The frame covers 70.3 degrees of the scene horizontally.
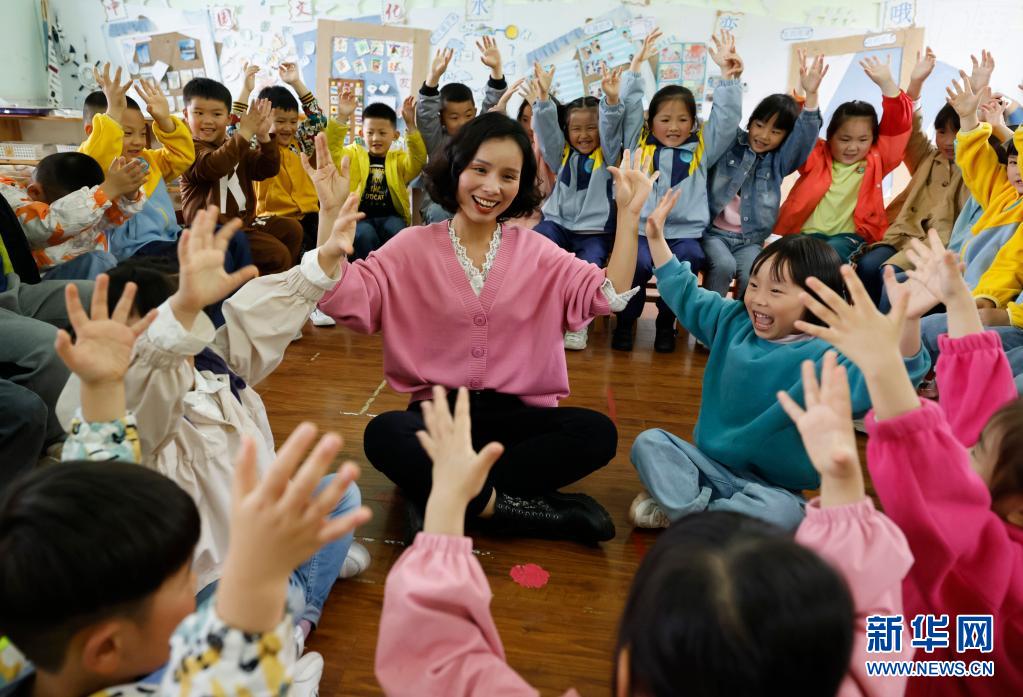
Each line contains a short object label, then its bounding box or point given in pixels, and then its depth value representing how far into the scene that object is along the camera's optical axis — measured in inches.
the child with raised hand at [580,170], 134.2
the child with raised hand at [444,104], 134.9
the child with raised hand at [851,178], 130.6
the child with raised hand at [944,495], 34.6
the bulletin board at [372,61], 179.3
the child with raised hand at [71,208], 85.6
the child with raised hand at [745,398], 63.0
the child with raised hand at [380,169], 147.6
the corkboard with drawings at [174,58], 185.6
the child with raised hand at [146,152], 106.4
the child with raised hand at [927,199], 123.0
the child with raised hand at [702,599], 20.9
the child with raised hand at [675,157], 131.1
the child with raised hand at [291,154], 146.9
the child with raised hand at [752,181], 130.6
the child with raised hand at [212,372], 40.7
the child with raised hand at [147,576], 22.1
